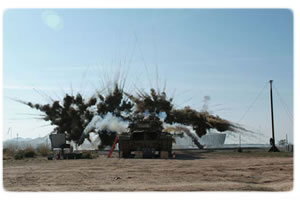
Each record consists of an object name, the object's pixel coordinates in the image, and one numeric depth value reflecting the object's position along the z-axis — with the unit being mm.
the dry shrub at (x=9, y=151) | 27198
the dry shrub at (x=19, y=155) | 24922
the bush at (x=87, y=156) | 24844
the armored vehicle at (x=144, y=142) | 24891
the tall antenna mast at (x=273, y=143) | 30219
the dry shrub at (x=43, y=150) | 28903
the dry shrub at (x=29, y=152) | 26486
